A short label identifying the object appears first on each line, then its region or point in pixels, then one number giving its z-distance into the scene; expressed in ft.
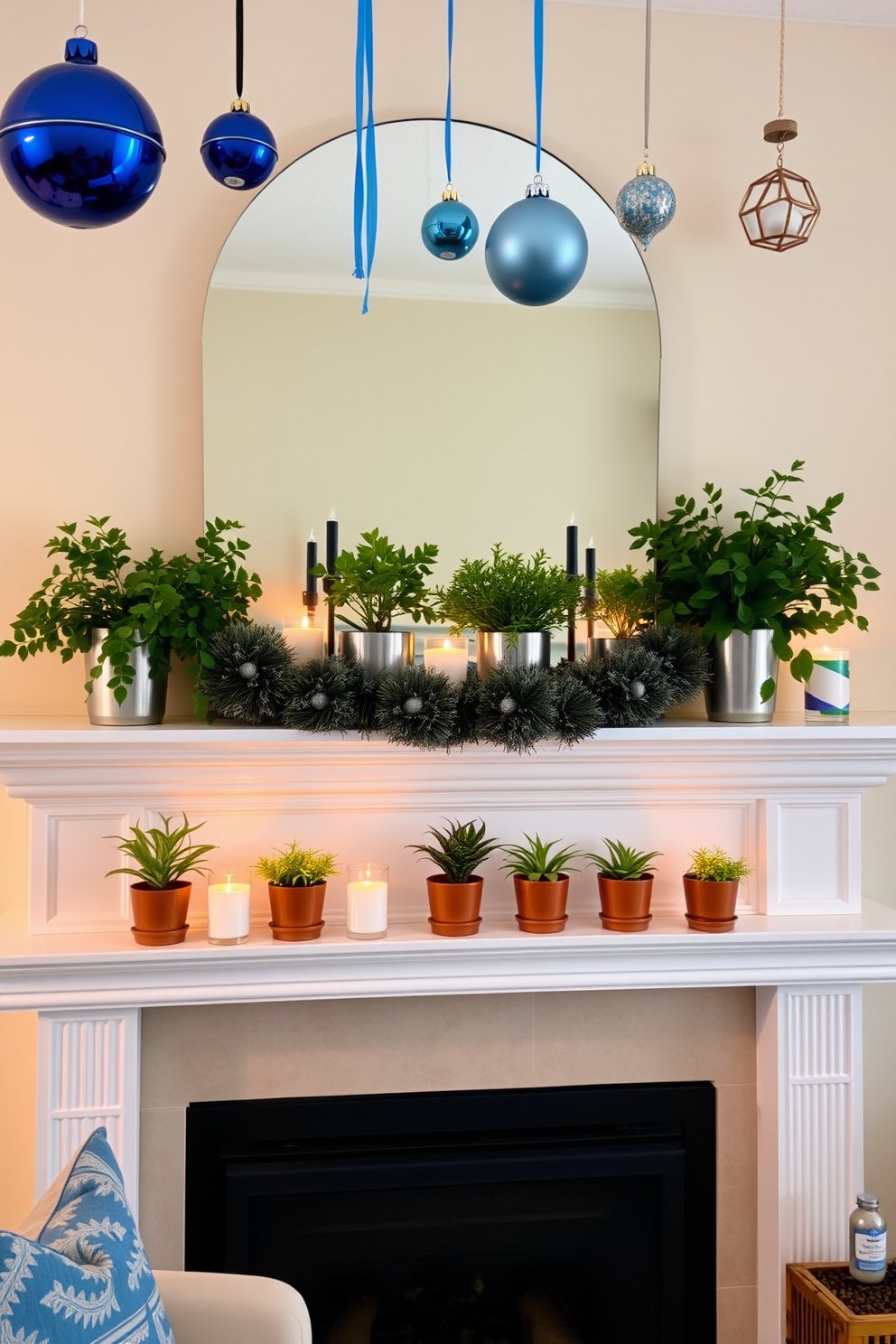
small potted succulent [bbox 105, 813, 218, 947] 5.21
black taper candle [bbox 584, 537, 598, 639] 5.98
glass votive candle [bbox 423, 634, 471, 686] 5.41
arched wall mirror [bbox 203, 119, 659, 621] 5.82
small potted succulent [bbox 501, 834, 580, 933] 5.51
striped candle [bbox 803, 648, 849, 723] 5.80
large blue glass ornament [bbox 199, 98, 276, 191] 3.61
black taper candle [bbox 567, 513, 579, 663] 6.05
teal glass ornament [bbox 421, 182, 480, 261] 4.18
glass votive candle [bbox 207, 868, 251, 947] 5.26
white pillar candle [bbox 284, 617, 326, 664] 5.57
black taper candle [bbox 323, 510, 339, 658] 5.82
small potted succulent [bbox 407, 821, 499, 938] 5.43
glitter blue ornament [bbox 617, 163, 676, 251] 4.89
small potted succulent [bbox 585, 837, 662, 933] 5.56
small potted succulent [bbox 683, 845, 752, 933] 5.57
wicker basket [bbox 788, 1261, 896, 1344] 5.23
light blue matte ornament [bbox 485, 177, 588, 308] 3.81
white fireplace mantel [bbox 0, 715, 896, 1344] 5.25
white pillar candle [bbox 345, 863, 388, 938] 5.35
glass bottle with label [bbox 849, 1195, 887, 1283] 5.52
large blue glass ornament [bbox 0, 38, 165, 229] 2.72
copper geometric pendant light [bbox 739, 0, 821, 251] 5.56
